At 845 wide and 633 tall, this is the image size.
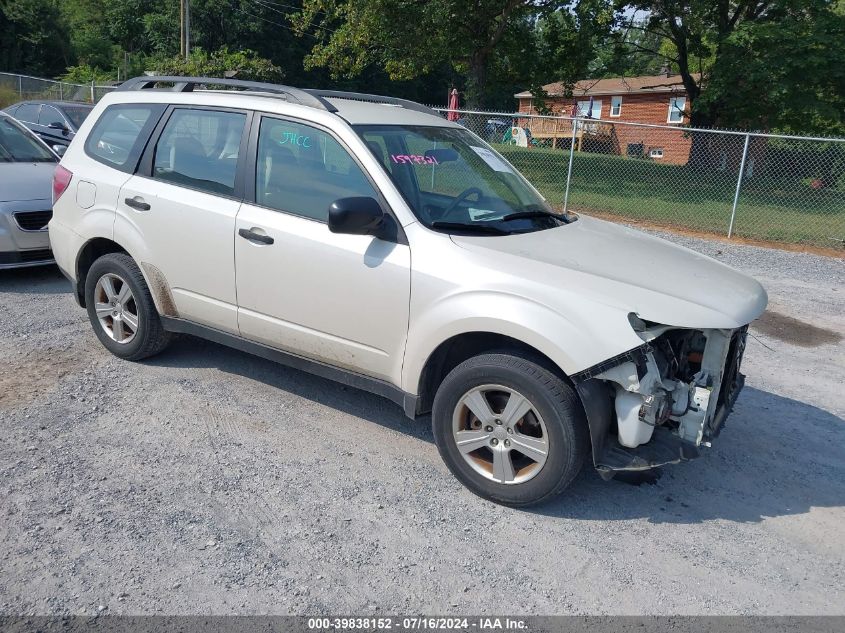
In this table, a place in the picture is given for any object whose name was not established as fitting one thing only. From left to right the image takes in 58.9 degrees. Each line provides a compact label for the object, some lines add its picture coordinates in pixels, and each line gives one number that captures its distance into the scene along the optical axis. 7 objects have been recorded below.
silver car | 7.35
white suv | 3.63
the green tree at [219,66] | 30.19
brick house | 34.53
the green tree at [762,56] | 20.34
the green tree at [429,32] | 19.73
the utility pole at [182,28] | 35.78
